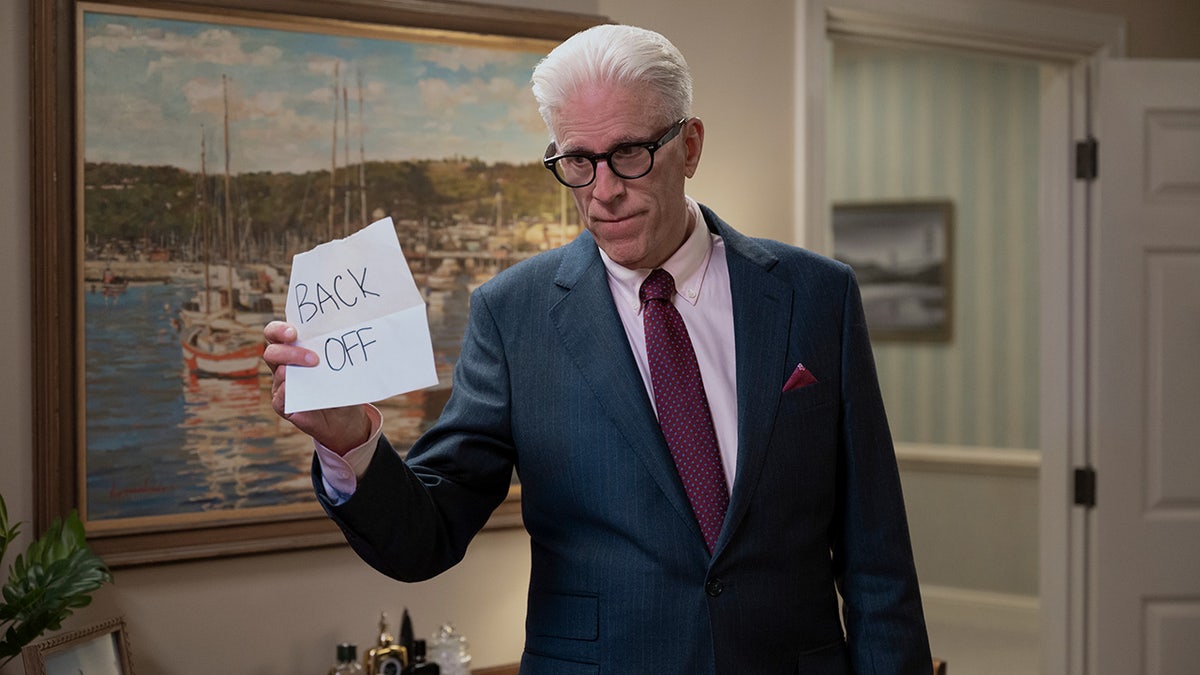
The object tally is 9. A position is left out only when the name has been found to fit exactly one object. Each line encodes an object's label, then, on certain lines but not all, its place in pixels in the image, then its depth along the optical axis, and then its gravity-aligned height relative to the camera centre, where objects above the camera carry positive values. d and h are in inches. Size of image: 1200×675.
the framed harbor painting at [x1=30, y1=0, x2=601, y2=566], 89.4 +9.6
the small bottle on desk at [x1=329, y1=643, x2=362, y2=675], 97.6 -25.6
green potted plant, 79.3 -15.8
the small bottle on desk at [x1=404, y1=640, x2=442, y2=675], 98.4 -26.1
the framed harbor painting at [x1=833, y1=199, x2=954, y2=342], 244.7 +14.5
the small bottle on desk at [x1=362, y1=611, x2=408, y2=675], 97.1 -25.2
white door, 141.6 -3.9
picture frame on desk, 80.4 -21.5
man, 63.0 -5.6
